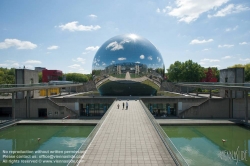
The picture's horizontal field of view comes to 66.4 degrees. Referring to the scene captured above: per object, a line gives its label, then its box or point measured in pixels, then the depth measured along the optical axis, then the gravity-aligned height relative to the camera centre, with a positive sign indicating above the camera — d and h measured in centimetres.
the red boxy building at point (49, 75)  8431 +256
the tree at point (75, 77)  9776 +191
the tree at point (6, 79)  5344 +49
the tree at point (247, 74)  5668 +207
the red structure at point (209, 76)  7272 +191
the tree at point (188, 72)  6025 +283
